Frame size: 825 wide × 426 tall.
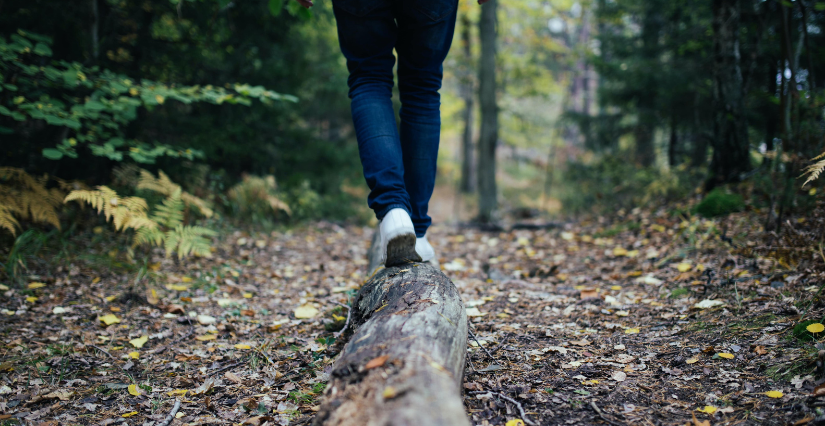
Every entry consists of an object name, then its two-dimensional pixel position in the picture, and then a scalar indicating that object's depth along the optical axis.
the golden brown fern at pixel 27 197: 2.81
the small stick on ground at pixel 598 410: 1.26
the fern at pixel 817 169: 1.47
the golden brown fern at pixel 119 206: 2.83
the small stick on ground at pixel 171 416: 1.35
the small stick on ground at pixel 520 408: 1.29
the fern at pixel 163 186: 3.44
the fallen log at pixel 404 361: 0.93
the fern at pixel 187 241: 2.91
